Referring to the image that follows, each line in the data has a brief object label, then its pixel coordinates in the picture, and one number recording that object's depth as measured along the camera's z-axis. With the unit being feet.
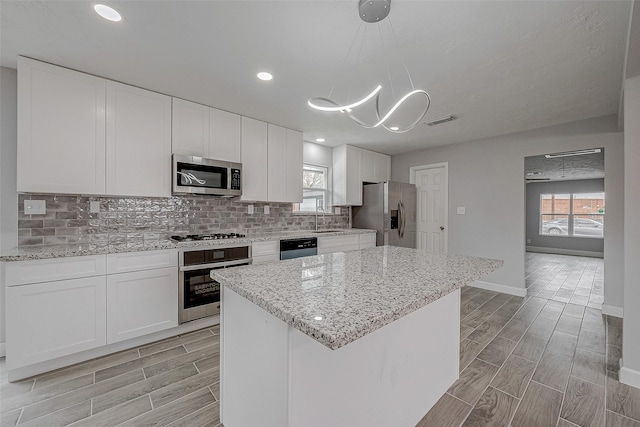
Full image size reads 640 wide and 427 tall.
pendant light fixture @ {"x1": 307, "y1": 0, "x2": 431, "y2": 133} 4.67
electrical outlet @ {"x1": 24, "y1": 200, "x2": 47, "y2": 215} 7.14
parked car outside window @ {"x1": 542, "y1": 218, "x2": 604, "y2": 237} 23.54
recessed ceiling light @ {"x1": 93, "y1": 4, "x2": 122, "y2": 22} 4.96
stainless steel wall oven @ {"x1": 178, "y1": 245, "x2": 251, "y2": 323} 8.16
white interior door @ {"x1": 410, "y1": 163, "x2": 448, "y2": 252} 15.21
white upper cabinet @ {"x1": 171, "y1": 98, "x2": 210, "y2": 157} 8.87
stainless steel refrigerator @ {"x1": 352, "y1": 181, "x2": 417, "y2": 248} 14.60
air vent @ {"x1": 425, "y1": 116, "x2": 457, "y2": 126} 10.57
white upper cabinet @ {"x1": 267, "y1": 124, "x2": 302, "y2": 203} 11.42
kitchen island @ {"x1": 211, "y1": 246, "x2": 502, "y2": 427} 2.95
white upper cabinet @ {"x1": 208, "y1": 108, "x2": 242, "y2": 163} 9.72
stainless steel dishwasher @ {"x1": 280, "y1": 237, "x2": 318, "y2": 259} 10.61
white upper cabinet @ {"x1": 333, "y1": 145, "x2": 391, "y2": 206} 14.64
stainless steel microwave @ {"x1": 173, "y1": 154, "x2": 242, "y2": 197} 8.74
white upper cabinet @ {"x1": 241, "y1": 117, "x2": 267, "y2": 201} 10.57
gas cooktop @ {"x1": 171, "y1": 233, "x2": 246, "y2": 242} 8.65
